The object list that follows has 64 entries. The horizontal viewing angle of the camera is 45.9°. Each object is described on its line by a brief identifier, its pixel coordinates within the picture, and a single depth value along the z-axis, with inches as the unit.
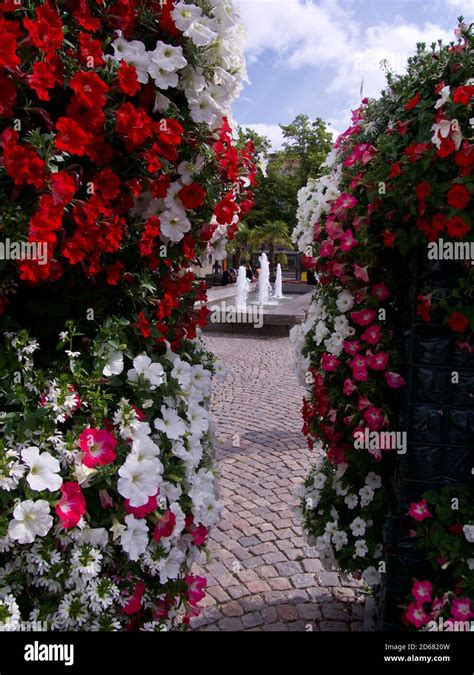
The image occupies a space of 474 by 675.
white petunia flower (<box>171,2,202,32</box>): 71.8
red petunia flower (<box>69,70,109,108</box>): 62.7
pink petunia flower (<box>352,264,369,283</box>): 96.3
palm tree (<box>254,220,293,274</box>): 1280.8
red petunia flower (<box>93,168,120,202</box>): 69.1
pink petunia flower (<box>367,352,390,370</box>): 97.6
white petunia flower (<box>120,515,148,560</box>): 67.3
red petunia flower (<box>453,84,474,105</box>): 75.9
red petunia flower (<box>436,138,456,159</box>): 77.0
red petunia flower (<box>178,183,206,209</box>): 78.4
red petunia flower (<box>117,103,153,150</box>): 66.2
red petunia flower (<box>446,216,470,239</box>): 78.4
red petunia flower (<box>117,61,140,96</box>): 66.0
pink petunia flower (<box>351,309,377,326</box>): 99.7
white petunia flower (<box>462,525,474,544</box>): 86.1
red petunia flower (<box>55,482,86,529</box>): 62.9
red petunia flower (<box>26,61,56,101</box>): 59.7
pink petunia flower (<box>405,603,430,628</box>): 90.0
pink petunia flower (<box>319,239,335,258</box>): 104.8
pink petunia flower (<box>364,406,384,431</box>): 98.0
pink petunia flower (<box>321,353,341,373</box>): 103.9
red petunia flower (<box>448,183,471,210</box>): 77.8
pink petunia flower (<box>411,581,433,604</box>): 91.1
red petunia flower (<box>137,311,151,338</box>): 76.8
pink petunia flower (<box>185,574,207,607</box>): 86.2
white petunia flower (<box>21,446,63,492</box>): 62.9
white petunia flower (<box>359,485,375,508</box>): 106.1
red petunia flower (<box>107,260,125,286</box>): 73.9
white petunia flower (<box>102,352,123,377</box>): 72.6
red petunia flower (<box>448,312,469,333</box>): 84.6
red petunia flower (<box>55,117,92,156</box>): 62.6
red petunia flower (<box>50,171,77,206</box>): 61.2
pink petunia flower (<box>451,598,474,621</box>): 86.3
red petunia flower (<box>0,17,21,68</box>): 56.8
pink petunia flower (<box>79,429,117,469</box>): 67.0
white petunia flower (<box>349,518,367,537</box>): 107.0
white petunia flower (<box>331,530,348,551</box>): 109.1
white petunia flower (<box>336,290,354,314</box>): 104.1
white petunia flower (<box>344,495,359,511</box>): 107.9
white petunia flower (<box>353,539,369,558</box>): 106.3
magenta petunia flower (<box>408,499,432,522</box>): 90.4
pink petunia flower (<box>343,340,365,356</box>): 100.3
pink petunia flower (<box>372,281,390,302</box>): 98.7
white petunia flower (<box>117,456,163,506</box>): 67.1
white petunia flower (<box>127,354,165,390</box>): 74.9
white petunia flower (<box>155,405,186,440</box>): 76.5
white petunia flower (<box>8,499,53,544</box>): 61.1
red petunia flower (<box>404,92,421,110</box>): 85.1
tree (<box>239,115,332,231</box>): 1362.0
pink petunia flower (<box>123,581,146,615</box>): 71.0
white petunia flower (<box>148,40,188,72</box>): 70.9
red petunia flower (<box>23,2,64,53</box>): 59.6
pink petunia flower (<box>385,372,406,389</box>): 96.4
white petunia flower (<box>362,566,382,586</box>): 106.8
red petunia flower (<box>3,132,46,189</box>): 58.9
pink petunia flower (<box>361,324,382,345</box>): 98.7
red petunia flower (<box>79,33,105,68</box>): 65.2
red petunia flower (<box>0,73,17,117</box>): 59.6
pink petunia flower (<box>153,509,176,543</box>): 72.1
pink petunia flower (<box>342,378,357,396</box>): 99.3
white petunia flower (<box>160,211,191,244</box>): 78.3
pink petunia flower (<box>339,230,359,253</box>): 98.7
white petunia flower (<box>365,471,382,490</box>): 105.7
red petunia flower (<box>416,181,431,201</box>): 80.7
